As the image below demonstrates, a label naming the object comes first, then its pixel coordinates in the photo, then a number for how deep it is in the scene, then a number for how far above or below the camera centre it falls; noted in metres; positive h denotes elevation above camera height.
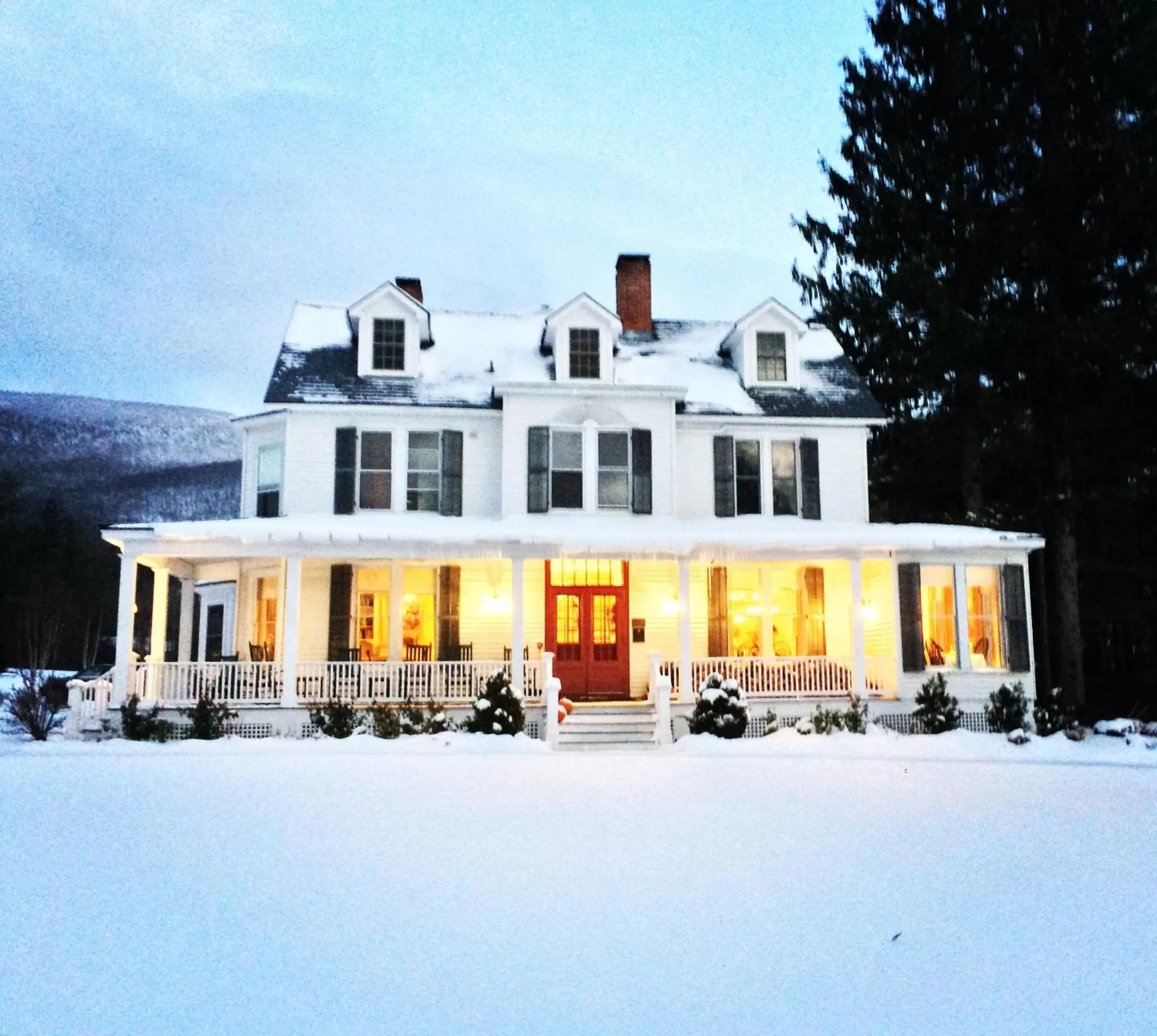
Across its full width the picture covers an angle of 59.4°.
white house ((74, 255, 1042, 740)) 16.56 +1.72
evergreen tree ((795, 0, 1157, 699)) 21.06 +8.63
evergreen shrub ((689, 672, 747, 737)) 15.62 -1.00
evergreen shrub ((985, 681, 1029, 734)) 16.83 -1.06
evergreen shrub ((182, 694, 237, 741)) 15.23 -0.99
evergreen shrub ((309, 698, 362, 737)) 15.30 -1.00
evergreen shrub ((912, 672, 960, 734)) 16.47 -0.99
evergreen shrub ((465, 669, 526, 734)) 15.34 -0.91
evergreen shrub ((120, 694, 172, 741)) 15.02 -1.05
